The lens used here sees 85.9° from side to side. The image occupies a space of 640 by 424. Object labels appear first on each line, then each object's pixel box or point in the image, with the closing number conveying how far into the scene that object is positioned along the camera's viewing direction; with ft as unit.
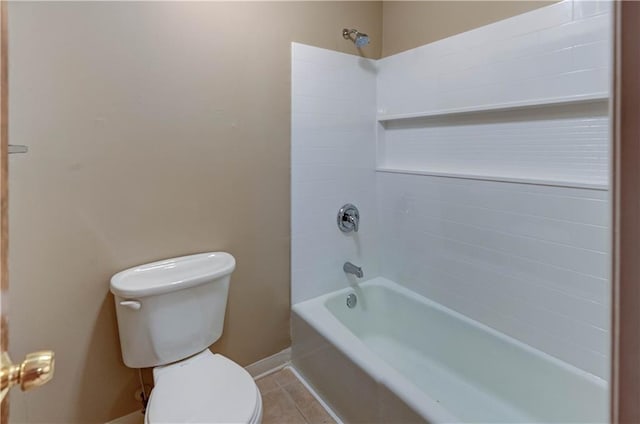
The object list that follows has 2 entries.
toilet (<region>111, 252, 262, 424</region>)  3.74
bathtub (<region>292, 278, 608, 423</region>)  4.43
